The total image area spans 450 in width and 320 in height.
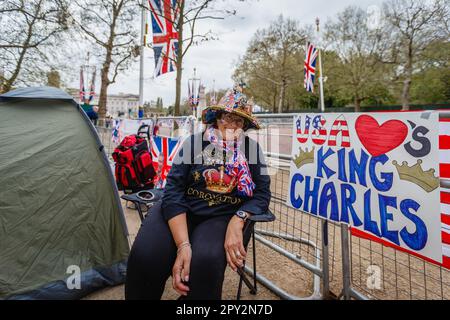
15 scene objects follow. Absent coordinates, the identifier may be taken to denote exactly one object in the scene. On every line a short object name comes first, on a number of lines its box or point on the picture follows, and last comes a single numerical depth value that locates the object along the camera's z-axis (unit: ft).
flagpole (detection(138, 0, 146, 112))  36.70
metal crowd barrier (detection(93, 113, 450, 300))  7.31
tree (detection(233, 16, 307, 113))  89.45
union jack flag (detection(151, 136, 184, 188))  13.25
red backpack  13.39
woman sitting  5.55
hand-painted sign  4.98
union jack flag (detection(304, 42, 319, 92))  43.01
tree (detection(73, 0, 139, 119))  39.01
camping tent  6.83
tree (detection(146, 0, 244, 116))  24.23
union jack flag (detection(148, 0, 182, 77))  25.63
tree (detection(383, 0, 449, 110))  66.54
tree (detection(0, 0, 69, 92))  33.99
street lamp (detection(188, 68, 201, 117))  53.26
